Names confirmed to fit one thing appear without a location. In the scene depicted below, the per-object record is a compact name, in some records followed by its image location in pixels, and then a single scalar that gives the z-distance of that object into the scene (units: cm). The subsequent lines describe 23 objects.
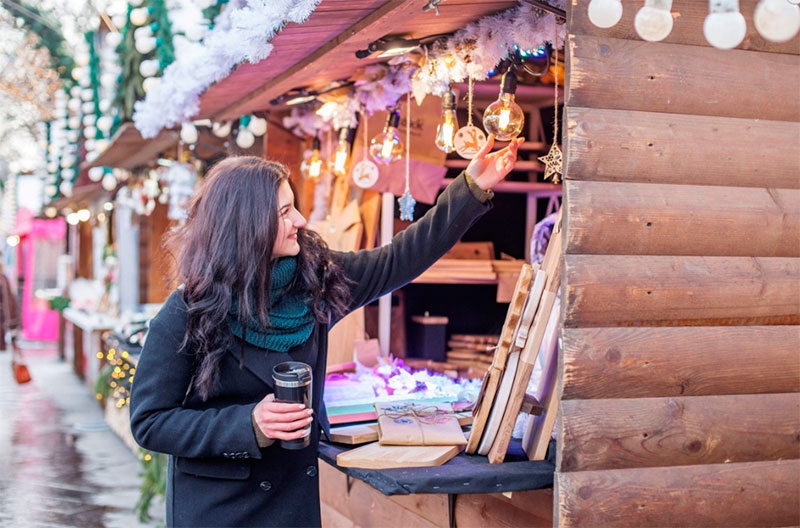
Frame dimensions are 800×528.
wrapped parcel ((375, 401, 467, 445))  263
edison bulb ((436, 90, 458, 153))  326
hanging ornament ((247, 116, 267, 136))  533
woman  225
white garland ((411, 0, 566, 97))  271
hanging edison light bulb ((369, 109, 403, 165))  377
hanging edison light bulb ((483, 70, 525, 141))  274
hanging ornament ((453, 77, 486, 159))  326
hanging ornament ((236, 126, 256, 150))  539
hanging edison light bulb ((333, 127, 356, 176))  452
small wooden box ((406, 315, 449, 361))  519
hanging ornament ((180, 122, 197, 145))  543
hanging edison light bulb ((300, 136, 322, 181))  470
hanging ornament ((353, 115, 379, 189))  429
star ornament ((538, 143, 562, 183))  267
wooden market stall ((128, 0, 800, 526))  204
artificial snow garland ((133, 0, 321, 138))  290
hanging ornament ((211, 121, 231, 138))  586
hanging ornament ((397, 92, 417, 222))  399
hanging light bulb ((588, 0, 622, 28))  188
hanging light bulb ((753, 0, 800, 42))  168
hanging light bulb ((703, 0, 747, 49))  170
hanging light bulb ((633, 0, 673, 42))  176
